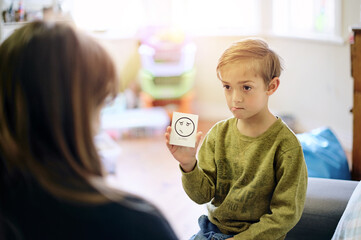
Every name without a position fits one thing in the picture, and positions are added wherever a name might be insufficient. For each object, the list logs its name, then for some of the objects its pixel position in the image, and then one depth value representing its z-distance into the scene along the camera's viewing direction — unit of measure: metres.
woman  0.80
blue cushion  2.08
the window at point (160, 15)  4.55
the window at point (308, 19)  3.59
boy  1.31
